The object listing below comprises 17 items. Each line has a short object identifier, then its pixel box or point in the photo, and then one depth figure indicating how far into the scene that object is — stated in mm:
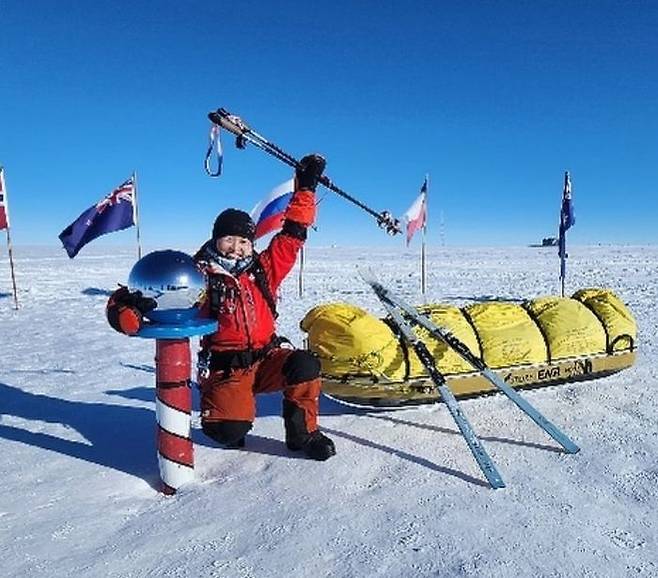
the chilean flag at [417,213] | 15719
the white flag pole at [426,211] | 15572
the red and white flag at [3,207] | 13336
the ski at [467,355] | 3643
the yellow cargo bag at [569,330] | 4684
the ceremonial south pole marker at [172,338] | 2980
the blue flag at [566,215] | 12961
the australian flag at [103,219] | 12000
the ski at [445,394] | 3227
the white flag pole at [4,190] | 13336
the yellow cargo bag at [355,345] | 4129
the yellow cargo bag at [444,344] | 4270
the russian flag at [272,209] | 11917
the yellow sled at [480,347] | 4172
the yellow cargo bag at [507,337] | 4539
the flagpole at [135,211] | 12992
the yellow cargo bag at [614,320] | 4848
